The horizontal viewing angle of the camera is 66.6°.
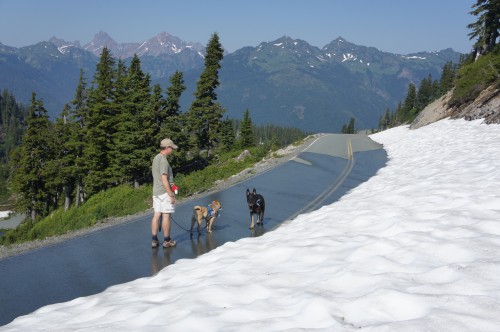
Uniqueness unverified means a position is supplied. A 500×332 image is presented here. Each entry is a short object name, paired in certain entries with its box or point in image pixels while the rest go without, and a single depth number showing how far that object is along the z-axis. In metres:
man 7.38
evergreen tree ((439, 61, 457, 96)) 103.69
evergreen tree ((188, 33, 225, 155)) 43.62
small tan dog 8.57
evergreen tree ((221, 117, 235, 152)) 73.88
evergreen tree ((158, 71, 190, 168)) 33.44
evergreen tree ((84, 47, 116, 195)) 35.06
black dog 8.93
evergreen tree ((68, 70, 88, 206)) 36.47
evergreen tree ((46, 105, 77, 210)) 37.94
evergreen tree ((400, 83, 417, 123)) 127.06
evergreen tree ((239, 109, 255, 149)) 66.75
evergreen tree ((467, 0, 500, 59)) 39.94
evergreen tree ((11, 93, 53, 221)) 39.34
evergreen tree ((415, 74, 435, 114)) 120.62
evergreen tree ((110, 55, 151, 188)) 31.73
